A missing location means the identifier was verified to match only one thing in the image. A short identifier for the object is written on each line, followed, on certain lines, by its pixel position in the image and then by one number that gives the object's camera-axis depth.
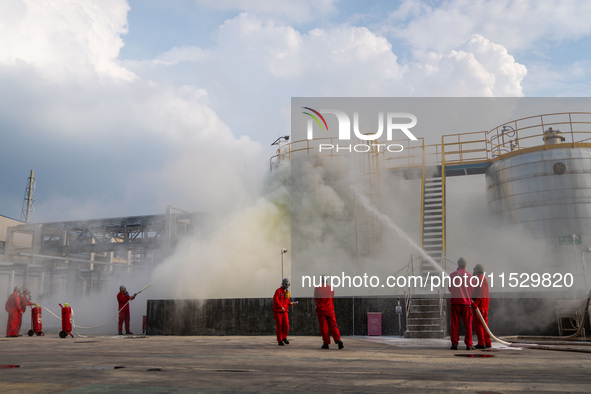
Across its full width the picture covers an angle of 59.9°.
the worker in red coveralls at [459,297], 10.38
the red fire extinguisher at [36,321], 17.75
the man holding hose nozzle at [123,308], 17.83
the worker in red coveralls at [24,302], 17.56
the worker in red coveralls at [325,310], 10.55
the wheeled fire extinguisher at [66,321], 16.06
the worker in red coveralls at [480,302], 10.51
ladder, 22.75
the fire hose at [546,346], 9.72
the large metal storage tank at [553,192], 21.03
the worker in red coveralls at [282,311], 11.66
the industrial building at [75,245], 35.29
